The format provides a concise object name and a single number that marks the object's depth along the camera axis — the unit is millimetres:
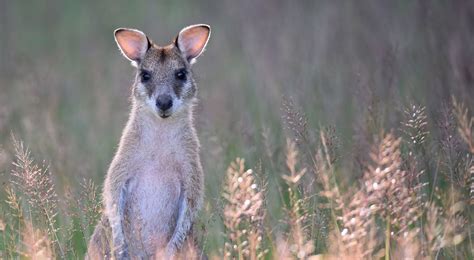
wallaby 13953
